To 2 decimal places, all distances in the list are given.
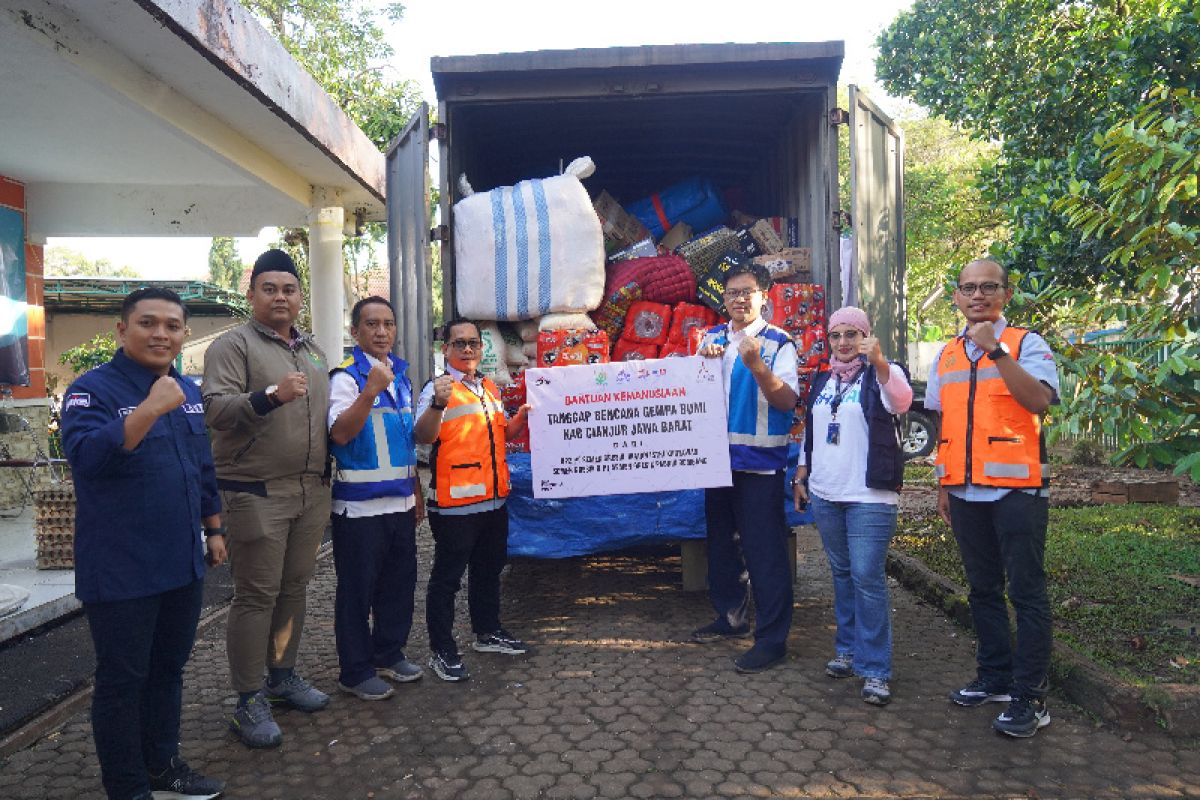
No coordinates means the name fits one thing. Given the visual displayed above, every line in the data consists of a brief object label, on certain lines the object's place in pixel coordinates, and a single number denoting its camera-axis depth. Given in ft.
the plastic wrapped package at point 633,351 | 16.76
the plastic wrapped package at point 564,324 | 15.64
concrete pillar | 27.27
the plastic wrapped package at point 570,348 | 15.43
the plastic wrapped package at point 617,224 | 18.90
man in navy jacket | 8.06
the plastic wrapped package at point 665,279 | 16.84
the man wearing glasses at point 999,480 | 10.24
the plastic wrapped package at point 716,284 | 16.89
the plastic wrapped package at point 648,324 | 16.80
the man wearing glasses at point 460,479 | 12.21
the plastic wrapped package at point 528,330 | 16.20
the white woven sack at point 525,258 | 15.64
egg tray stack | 18.16
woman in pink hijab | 11.30
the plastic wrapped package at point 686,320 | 16.78
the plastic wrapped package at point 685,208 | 19.76
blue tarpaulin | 14.56
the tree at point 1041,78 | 17.21
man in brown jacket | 10.21
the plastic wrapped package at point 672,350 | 16.58
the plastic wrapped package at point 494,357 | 15.85
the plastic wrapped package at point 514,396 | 16.07
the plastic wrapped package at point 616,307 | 16.65
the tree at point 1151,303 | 11.03
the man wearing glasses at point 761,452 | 12.61
